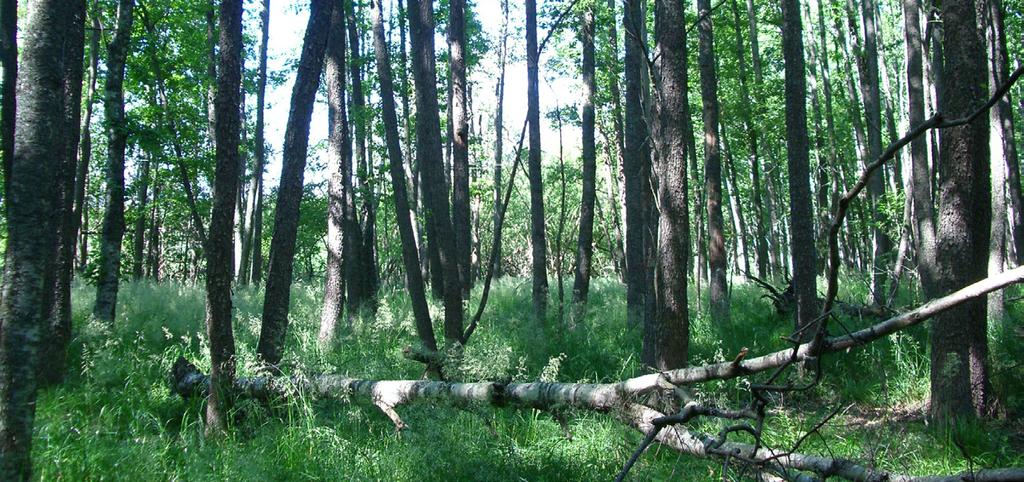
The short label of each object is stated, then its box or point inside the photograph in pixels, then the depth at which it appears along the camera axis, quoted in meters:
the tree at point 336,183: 11.07
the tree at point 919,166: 8.72
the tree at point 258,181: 20.11
